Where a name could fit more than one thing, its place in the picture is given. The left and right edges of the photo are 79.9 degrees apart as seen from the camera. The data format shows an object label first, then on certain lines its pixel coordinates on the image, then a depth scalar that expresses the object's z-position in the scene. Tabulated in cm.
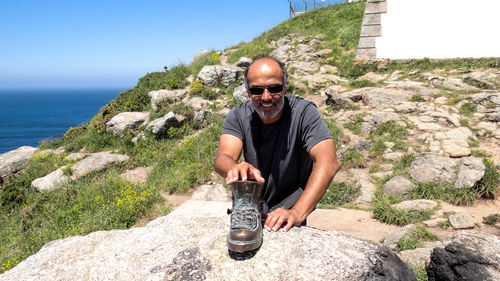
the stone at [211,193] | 760
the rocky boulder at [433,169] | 639
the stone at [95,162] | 1001
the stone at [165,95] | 1447
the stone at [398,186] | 636
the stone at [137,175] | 896
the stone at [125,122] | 1313
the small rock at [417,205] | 565
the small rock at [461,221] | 505
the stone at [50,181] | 959
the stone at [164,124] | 1179
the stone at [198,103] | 1329
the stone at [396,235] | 456
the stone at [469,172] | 597
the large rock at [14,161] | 1285
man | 241
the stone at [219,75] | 1498
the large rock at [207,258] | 194
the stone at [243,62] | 1672
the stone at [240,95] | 1255
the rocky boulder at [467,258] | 243
